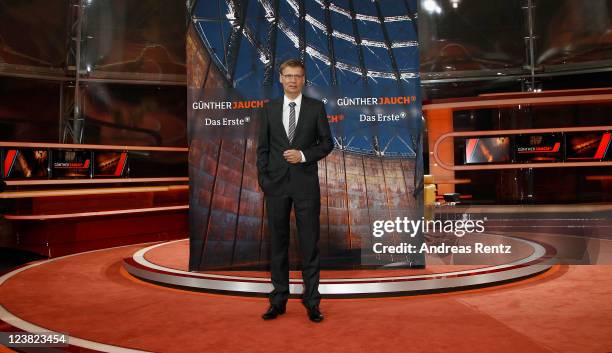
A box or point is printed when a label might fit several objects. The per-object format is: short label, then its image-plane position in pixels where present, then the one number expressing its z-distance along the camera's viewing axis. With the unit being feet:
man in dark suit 9.44
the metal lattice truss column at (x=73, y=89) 25.46
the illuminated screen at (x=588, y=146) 21.38
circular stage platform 11.30
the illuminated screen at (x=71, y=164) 21.18
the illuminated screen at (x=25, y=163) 19.52
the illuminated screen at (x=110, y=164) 22.94
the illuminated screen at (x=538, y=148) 21.84
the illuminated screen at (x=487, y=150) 21.75
